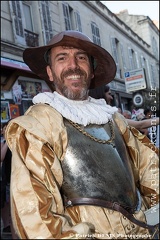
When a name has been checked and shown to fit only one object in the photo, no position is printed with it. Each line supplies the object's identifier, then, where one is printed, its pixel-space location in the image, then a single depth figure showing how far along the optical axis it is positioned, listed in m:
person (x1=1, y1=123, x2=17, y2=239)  2.60
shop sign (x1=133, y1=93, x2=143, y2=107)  4.31
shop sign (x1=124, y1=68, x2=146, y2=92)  4.18
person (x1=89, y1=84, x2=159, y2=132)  2.25
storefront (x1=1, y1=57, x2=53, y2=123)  5.80
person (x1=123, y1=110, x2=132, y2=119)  3.63
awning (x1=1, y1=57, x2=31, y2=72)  5.70
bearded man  1.04
